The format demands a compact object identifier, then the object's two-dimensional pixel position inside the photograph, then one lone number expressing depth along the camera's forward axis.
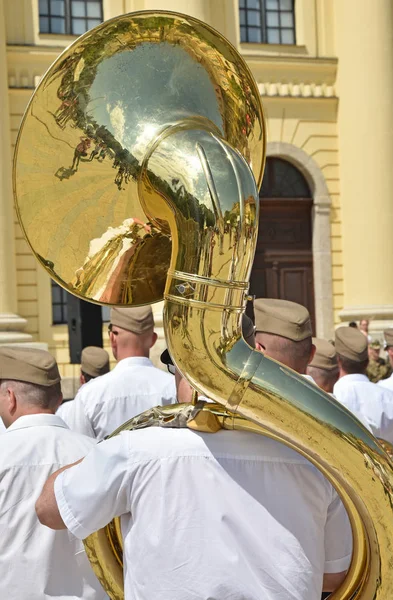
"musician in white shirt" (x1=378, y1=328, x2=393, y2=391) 6.93
